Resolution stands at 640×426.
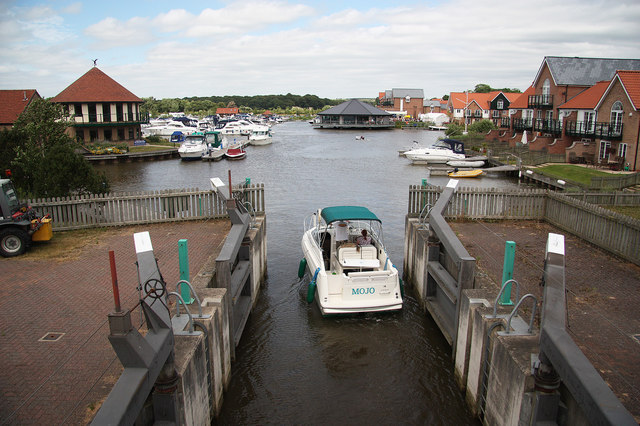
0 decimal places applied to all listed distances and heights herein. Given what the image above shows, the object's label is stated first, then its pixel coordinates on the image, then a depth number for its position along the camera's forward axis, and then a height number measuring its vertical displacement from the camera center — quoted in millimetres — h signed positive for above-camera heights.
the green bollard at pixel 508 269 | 9438 -2780
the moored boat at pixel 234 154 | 56406 -3821
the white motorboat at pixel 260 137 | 73188 -2443
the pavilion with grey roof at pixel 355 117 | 113188 +878
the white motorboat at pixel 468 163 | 48438 -4061
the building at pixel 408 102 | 152250 +5788
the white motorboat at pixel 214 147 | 54531 -3146
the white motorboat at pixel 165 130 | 76875 -1619
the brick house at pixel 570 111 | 40062 +1076
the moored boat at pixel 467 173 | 44062 -4542
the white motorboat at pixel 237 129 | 90688 -1597
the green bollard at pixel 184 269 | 9266 -2773
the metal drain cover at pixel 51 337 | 8852 -3881
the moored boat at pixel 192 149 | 52656 -3148
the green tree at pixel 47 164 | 18969 -1804
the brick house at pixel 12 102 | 47578 +1651
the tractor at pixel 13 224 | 13477 -2879
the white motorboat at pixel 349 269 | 12969 -4013
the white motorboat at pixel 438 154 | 51859 -3379
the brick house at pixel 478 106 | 83938 +3064
